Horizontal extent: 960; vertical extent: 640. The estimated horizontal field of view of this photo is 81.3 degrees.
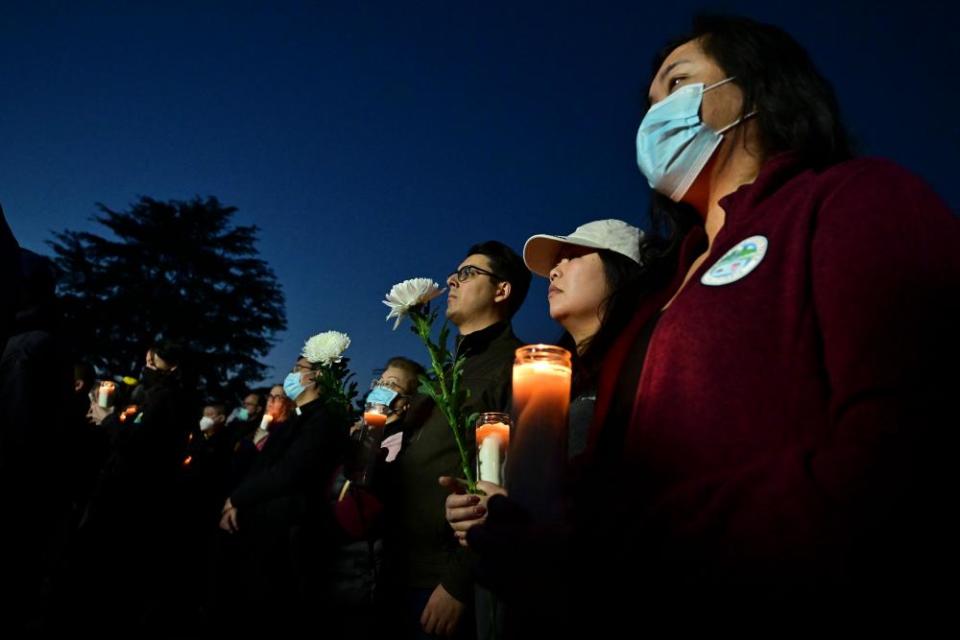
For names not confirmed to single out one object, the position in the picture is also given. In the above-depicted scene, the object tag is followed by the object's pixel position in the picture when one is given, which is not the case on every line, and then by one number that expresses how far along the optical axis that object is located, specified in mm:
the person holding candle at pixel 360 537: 3373
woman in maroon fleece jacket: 743
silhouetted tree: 32375
